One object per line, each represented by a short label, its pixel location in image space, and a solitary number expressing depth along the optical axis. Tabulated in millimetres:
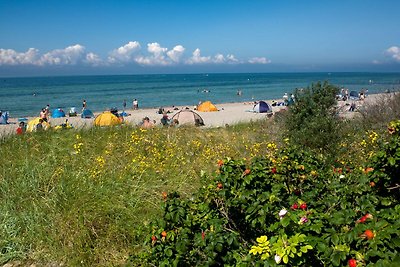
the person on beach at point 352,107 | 27873
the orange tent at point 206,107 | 35562
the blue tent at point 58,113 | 33094
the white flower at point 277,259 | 1783
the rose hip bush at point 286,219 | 1845
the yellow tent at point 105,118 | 20859
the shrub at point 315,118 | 8070
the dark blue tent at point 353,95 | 44288
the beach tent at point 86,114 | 31797
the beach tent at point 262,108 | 33875
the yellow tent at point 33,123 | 18969
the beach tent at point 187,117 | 22934
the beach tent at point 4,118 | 27797
